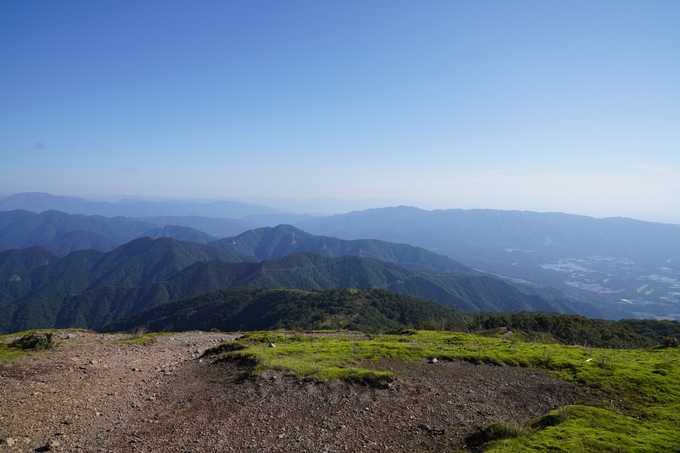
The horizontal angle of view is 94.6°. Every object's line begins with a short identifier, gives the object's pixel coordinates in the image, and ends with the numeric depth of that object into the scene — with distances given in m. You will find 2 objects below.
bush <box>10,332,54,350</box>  18.91
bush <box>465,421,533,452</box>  10.07
